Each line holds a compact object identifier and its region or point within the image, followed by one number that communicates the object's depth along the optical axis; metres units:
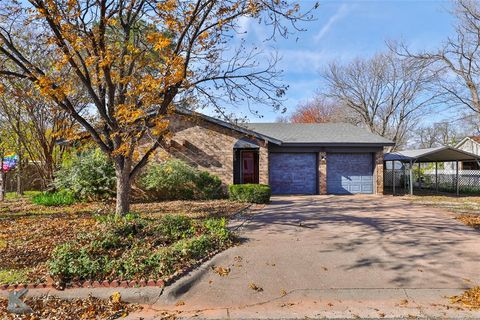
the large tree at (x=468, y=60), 19.19
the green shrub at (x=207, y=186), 15.26
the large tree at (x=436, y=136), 52.62
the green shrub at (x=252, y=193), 13.62
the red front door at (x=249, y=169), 18.83
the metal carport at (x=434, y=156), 19.16
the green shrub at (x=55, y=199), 12.49
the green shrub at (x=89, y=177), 13.60
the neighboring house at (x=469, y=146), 35.19
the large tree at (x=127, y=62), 7.80
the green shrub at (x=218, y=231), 6.95
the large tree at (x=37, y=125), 15.98
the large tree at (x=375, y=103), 35.75
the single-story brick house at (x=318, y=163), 18.09
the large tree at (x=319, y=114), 39.88
